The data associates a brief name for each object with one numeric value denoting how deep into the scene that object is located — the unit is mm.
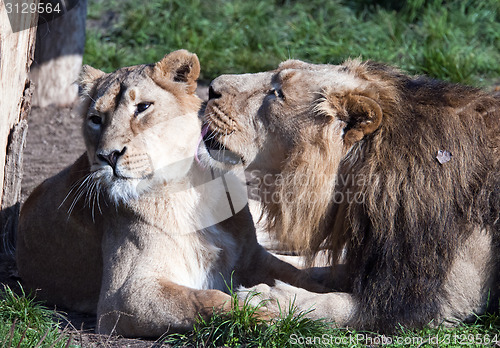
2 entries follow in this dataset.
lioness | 7711
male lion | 7445
